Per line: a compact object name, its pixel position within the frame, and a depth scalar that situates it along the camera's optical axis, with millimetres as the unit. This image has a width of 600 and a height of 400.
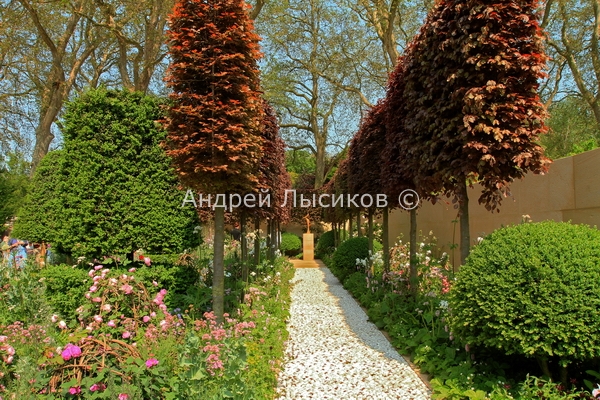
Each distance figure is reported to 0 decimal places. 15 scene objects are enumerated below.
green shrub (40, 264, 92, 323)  4895
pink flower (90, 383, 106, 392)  2387
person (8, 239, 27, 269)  6220
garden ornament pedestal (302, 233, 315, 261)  18359
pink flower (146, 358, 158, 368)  2535
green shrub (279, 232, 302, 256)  20781
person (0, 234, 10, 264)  7398
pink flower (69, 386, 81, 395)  2347
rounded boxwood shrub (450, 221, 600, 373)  2893
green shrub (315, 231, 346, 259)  19938
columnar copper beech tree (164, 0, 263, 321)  4453
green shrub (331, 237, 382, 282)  10930
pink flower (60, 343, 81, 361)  2494
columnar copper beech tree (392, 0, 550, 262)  3822
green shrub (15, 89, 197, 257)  5207
